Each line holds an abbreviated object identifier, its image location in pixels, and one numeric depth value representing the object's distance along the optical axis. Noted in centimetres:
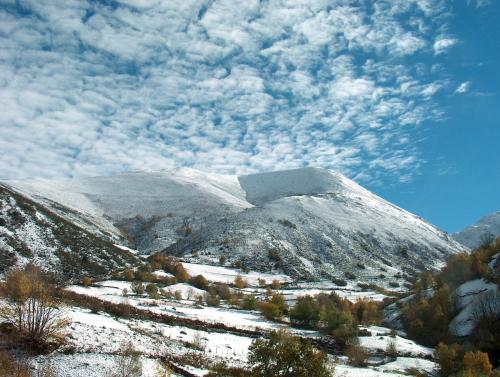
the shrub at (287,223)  15350
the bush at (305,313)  6412
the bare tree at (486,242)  8053
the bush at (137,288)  7344
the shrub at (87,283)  7125
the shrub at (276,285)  9920
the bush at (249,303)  7438
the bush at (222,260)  11950
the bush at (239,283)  9864
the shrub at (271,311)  6421
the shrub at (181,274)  9426
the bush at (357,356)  4200
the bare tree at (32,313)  2691
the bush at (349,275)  12334
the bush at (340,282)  11049
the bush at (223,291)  8465
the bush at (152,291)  7064
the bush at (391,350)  4775
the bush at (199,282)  9199
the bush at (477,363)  3388
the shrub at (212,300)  7412
